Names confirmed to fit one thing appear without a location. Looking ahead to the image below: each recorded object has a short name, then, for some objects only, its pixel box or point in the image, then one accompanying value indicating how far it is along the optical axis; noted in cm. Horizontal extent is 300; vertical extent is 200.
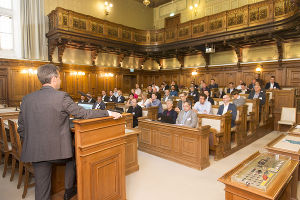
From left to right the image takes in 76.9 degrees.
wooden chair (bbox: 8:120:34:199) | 285
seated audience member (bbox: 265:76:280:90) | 847
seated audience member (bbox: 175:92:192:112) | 579
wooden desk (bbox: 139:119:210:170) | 383
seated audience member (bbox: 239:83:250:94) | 845
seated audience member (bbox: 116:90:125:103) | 908
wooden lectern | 193
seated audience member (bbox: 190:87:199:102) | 823
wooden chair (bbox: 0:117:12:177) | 340
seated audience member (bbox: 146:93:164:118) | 644
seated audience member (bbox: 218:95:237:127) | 506
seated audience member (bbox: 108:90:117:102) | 962
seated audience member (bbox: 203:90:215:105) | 686
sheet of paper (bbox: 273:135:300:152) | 257
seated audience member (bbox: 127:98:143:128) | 590
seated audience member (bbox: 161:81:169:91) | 1167
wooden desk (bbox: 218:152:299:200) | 167
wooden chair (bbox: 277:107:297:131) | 636
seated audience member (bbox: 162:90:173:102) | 829
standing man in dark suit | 181
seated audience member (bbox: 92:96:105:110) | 661
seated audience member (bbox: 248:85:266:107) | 639
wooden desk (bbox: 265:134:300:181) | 240
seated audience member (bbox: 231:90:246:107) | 577
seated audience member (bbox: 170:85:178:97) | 953
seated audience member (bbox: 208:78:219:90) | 1055
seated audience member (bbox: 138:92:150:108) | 704
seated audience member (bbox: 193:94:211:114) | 540
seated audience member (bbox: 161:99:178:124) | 469
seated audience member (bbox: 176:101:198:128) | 424
